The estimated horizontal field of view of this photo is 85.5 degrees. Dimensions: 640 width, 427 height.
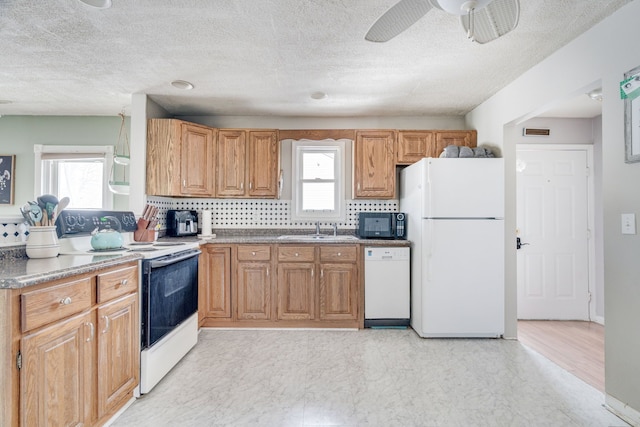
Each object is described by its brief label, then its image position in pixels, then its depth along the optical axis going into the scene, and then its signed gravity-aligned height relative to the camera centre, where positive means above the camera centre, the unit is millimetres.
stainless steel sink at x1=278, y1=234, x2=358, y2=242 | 3643 -246
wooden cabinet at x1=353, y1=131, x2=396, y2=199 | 3941 +613
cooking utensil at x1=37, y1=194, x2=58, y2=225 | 1968 +65
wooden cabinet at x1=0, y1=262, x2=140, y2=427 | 1317 -613
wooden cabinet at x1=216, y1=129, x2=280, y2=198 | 3918 +591
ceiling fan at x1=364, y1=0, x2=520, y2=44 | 1411 +921
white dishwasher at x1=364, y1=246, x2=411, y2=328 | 3580 -715
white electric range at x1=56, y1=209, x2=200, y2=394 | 2242 -503
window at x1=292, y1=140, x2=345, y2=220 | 4188 +434
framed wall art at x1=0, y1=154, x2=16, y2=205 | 4258 +473
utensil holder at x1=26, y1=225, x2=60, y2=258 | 1911 -152
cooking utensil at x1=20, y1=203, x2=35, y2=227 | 1913 +8
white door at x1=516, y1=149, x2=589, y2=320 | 3971 -235
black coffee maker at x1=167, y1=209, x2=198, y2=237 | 3838 -90
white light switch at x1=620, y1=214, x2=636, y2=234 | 1928 -49
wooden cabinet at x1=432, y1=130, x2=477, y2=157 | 3885 +856
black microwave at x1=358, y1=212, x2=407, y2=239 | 3805 -112
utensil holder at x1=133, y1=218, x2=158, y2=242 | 3152 -154
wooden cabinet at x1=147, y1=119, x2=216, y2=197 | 3529 +602
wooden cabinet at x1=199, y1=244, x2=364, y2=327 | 3562 -723
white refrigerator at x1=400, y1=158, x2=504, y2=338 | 3225 -282
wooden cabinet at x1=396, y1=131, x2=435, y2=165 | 3930 +782
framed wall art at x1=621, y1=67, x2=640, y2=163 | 1888 +555
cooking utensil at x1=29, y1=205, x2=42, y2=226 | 1912 +8
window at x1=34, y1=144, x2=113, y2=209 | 4309 +539
